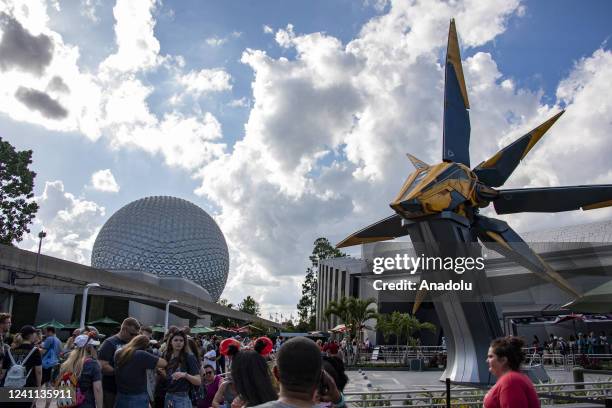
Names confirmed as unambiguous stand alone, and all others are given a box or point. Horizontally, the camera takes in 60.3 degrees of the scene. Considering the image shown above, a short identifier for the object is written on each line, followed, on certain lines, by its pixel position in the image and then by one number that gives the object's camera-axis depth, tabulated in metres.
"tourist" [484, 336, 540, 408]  3.87
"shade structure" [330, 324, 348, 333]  31.86
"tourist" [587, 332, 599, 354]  25.33
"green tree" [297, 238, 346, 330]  74.50
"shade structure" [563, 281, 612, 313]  19.30
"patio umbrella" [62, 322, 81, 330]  24.77
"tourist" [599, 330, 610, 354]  26.28
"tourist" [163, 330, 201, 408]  5.75
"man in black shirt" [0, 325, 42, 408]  6.95
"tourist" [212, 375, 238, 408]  4.54
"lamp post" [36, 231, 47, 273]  24.31
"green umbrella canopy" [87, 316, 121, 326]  28.00
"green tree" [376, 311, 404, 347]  33.00
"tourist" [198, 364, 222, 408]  5.37
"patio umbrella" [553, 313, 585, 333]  28.45
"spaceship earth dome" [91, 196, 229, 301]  54.62
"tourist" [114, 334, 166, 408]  5.58
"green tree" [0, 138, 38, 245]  32.97
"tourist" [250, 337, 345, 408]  2.49
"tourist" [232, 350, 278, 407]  3.51
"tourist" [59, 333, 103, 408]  5.63
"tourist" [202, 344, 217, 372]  8.84
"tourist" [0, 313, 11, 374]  6.73
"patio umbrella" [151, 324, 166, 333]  32.12
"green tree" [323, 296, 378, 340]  34.03
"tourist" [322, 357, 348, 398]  4.68
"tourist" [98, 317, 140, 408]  6.03
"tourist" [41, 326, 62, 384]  10.45
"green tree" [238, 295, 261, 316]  100.17
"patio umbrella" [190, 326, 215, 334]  34.16
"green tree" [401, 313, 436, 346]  32.88
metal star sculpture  14.12
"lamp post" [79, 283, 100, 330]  22.09
